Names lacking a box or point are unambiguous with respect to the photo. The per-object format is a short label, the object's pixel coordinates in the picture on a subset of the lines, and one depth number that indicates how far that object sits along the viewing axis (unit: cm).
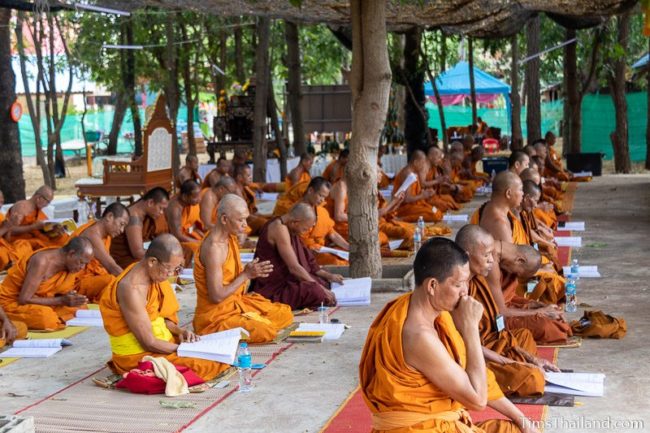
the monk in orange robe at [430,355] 449
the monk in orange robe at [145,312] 697
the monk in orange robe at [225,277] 804
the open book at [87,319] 930
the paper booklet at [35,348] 812
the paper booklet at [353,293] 979
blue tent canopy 3581
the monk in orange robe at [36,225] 1221
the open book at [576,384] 653
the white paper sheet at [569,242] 1284
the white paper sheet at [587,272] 1071
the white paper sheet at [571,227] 1434
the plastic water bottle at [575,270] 1041
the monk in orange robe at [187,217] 1227
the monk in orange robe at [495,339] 643
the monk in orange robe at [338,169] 1605
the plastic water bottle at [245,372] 699
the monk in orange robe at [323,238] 1177
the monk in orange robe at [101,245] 981
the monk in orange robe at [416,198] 1542
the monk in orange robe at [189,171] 1610
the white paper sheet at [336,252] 1180
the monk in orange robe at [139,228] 1093
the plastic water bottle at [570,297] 900
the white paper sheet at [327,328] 844
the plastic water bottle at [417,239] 1260
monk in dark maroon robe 948
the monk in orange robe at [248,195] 1471
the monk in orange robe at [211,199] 1291
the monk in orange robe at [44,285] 893
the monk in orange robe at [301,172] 1647
